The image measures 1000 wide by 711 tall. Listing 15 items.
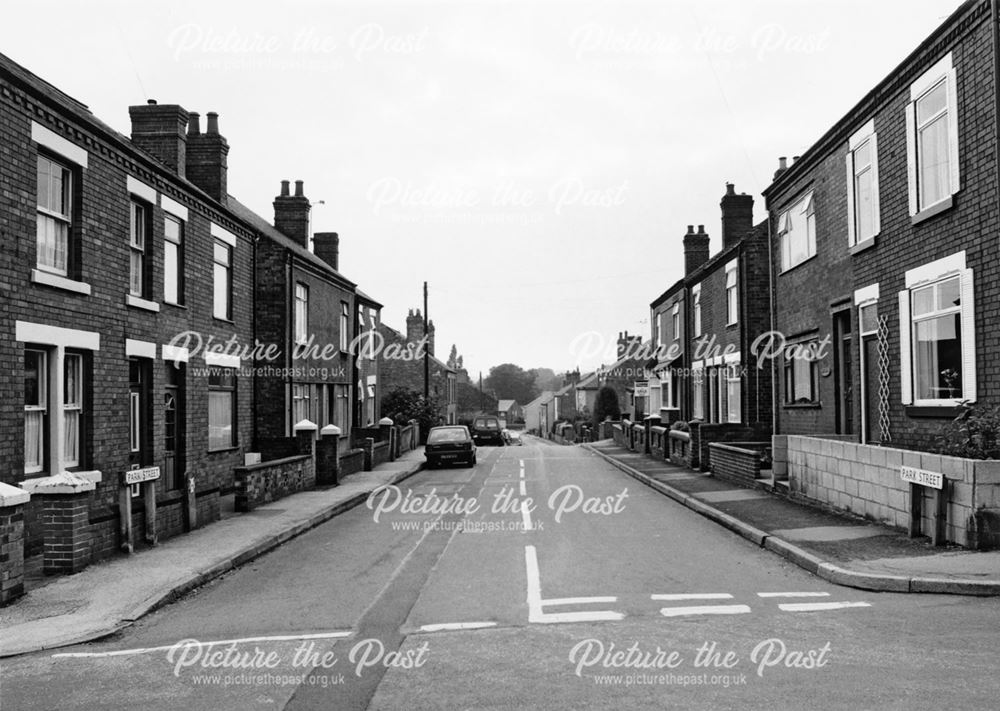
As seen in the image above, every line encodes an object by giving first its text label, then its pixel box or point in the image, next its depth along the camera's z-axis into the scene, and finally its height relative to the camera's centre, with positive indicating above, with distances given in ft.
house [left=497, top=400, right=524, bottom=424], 444.76 -13.55
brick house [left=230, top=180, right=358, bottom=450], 71.56 +5.65
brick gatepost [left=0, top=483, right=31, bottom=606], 26.27 -4.89
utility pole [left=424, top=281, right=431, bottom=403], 143.08 +1.78
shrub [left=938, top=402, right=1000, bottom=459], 30.27 -2.06
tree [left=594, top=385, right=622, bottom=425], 214.90 -5.11
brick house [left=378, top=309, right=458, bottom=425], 177.37 +6.62
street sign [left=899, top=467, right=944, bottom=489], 30.77 -3.66
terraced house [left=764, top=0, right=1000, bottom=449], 35.35 +7.08
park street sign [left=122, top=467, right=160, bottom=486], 35.42 -3.79
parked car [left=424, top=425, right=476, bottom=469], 90.89 -6.73
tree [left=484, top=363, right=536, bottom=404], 504.02 +1.47
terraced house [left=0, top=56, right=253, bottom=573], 32.91 +3.32
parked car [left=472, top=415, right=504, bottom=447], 153.79 -8.29
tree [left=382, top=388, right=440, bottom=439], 132.67 -3.31
